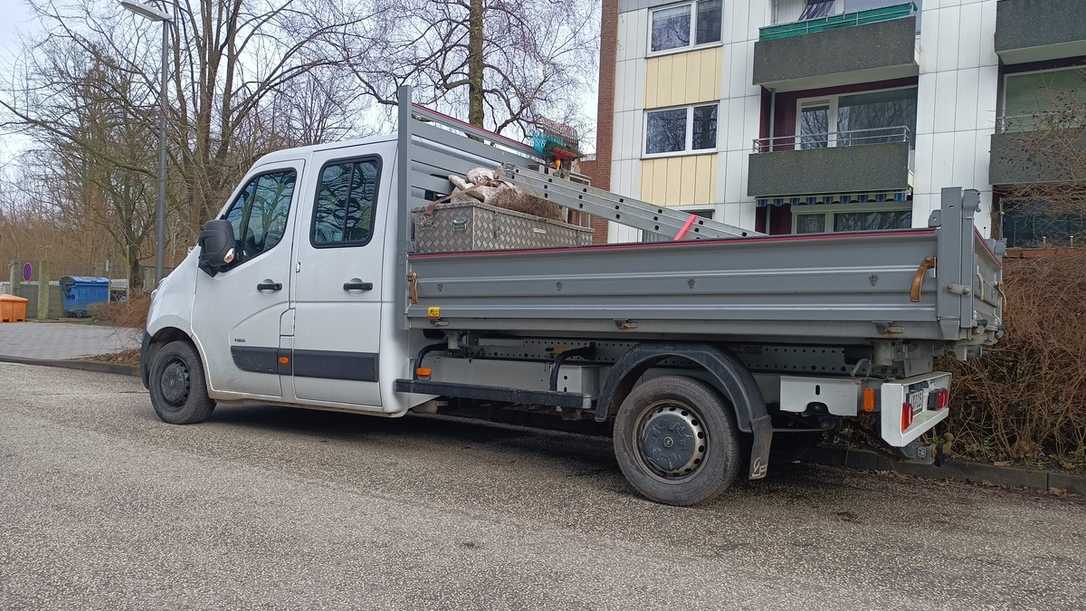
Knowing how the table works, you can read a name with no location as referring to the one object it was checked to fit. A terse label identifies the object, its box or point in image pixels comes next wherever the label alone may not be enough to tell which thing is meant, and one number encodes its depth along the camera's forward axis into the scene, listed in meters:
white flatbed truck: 4.41
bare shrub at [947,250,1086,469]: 5.94
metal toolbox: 5.97
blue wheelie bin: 30.52
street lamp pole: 13.44
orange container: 28.66
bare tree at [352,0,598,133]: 12.35
